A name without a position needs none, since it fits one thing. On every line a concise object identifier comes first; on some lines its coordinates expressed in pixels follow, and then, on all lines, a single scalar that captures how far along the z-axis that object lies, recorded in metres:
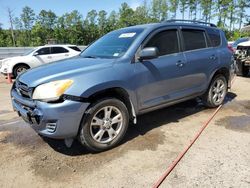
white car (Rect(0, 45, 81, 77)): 8.32
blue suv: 2.47
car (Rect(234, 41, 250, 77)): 7.62
